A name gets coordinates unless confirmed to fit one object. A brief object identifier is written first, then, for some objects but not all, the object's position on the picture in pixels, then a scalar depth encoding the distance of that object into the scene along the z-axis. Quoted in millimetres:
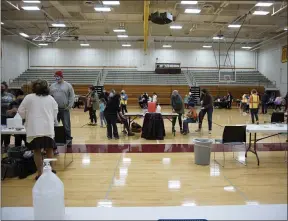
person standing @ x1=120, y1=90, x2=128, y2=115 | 6834
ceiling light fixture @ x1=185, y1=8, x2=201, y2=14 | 6954
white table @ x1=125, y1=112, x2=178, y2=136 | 5257
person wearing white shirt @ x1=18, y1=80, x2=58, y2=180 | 2225
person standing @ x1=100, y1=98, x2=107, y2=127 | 4966
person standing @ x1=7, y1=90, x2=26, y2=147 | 2684
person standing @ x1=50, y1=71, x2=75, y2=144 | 2481
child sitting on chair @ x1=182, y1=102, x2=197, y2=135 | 5473
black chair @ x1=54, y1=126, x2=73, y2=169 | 3045
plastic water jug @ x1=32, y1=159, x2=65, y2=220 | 1340
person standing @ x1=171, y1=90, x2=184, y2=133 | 5500
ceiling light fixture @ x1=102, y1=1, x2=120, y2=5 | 6398
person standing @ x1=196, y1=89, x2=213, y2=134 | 5426
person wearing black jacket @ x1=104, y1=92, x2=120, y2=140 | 4697
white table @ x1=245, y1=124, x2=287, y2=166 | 2688
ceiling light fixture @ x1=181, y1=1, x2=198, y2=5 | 6393
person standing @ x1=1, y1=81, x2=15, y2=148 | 2404
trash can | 3234
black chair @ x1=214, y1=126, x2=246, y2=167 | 3192
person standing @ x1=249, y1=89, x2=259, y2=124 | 4688
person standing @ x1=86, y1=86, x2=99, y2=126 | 3126
